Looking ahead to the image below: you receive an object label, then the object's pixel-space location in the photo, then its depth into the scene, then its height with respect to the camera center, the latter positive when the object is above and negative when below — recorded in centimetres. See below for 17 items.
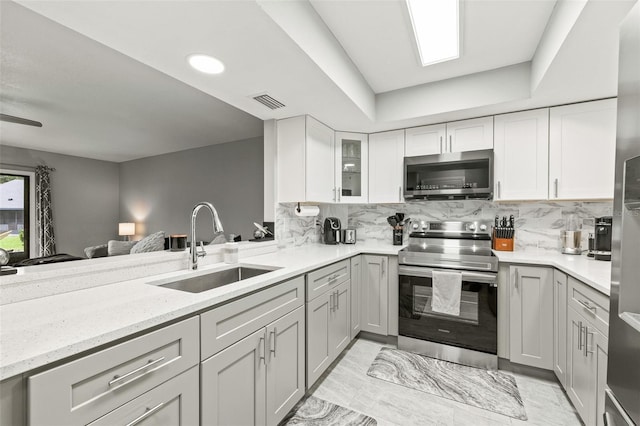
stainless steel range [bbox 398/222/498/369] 217 -84
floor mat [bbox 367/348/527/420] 180 -127
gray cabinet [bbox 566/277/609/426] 134 -76
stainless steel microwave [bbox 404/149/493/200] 250 +34
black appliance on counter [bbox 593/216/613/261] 198 -20
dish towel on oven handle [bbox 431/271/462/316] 223 -68
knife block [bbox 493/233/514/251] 249 -30
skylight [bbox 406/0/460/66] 158 +119
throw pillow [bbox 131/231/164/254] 187 -26
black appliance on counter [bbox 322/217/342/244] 306 -23
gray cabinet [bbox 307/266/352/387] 182 -90
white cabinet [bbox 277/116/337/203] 253 +47
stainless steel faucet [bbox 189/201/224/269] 157 -15
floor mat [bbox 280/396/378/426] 162 -128
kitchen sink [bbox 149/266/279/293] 157 -45
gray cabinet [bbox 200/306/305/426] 111 -81
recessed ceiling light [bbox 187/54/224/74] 156 +87
